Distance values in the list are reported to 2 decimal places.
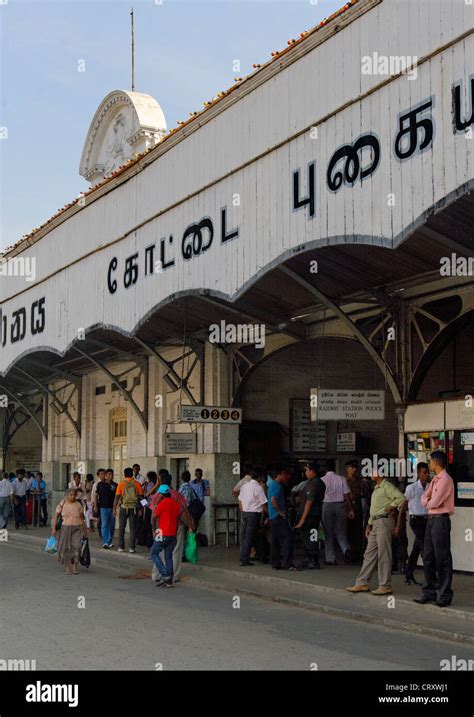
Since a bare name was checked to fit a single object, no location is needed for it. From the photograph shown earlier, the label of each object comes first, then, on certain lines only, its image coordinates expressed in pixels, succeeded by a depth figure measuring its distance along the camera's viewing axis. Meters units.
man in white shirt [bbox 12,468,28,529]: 28.09
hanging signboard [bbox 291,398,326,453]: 22.67
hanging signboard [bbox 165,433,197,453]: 20.45
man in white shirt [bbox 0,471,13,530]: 26.05
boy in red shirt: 14.17
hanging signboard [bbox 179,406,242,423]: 18.34
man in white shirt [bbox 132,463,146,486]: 21.39
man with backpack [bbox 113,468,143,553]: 18.80
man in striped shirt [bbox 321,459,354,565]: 16.03
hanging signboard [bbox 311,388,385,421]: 15.16
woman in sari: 15.98
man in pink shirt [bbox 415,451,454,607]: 11.27
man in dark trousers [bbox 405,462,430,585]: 13.25
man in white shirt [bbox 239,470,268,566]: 16.28
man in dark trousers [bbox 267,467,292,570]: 15.77
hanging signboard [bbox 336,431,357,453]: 22.95
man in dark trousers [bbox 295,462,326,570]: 15.62
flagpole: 33.44
